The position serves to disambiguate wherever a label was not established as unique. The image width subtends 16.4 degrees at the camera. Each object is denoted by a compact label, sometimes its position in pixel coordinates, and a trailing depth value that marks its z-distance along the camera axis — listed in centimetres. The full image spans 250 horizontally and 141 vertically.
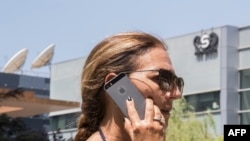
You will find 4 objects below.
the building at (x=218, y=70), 4000
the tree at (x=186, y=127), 2953
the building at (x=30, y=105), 3331
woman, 246
